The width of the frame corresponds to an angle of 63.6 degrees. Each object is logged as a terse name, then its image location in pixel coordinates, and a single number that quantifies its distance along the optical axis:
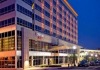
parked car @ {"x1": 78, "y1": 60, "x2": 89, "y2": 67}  20.64
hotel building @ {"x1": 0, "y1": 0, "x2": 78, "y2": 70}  20.71
